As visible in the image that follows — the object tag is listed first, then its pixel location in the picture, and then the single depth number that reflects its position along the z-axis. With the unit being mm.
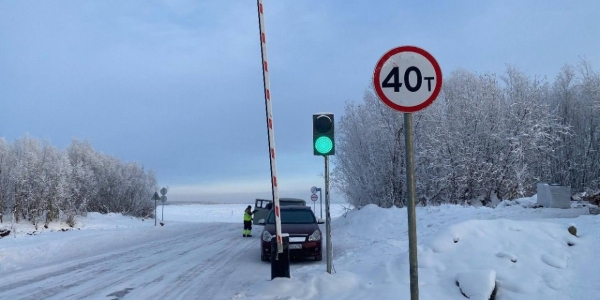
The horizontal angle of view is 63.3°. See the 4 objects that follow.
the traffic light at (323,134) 8883
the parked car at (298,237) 13703
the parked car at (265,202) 29203
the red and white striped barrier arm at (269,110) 8820
